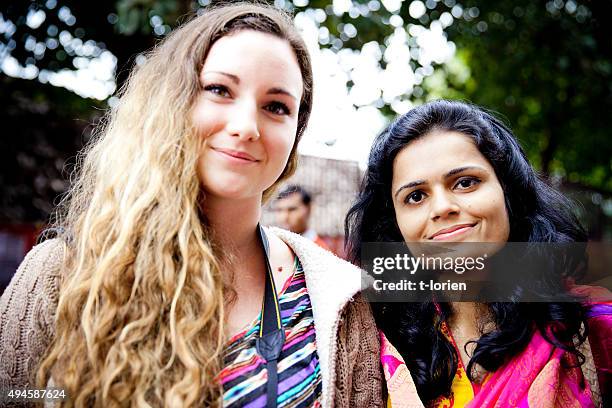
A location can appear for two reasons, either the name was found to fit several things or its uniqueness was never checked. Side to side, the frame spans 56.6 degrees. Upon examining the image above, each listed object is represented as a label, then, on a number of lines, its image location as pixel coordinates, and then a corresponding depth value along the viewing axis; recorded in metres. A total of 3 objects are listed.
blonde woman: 0.51
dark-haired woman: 0.59
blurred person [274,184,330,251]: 1.64
